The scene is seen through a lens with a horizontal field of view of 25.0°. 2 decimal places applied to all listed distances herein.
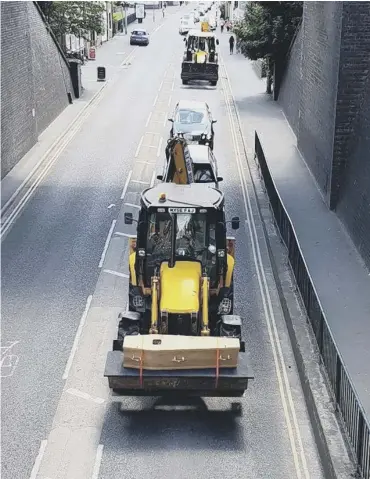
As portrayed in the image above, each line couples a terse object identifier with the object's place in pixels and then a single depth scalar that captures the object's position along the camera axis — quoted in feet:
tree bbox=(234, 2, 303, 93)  145.79
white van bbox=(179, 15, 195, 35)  291.99
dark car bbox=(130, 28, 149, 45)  251.60
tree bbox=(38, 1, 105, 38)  161.07
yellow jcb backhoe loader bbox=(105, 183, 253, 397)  45.57
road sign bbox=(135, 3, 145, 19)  349.00
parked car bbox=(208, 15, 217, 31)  324.35
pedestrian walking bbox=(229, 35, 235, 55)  233.35
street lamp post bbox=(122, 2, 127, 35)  285.10
